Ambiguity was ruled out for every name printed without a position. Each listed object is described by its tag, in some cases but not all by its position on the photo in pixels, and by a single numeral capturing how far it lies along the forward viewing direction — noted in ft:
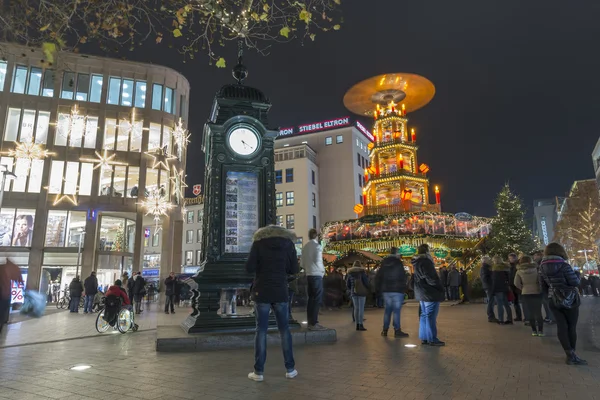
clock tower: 25.07
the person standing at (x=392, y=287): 27.78
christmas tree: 95.45
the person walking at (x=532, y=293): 27.94
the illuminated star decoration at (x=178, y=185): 118.21
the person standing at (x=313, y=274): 26.58
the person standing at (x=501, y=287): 34.88
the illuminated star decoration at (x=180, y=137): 119.03
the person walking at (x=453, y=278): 66.69
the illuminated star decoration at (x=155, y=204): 109.40
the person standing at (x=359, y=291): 32.48
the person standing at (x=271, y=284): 15.99
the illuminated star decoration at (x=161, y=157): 113.93
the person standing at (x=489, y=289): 36.50
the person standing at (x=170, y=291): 59.06
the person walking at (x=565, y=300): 18.95
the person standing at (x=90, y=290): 60.44
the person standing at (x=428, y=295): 23.72
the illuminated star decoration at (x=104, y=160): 107.24
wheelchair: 34.50
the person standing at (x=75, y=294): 62.23
